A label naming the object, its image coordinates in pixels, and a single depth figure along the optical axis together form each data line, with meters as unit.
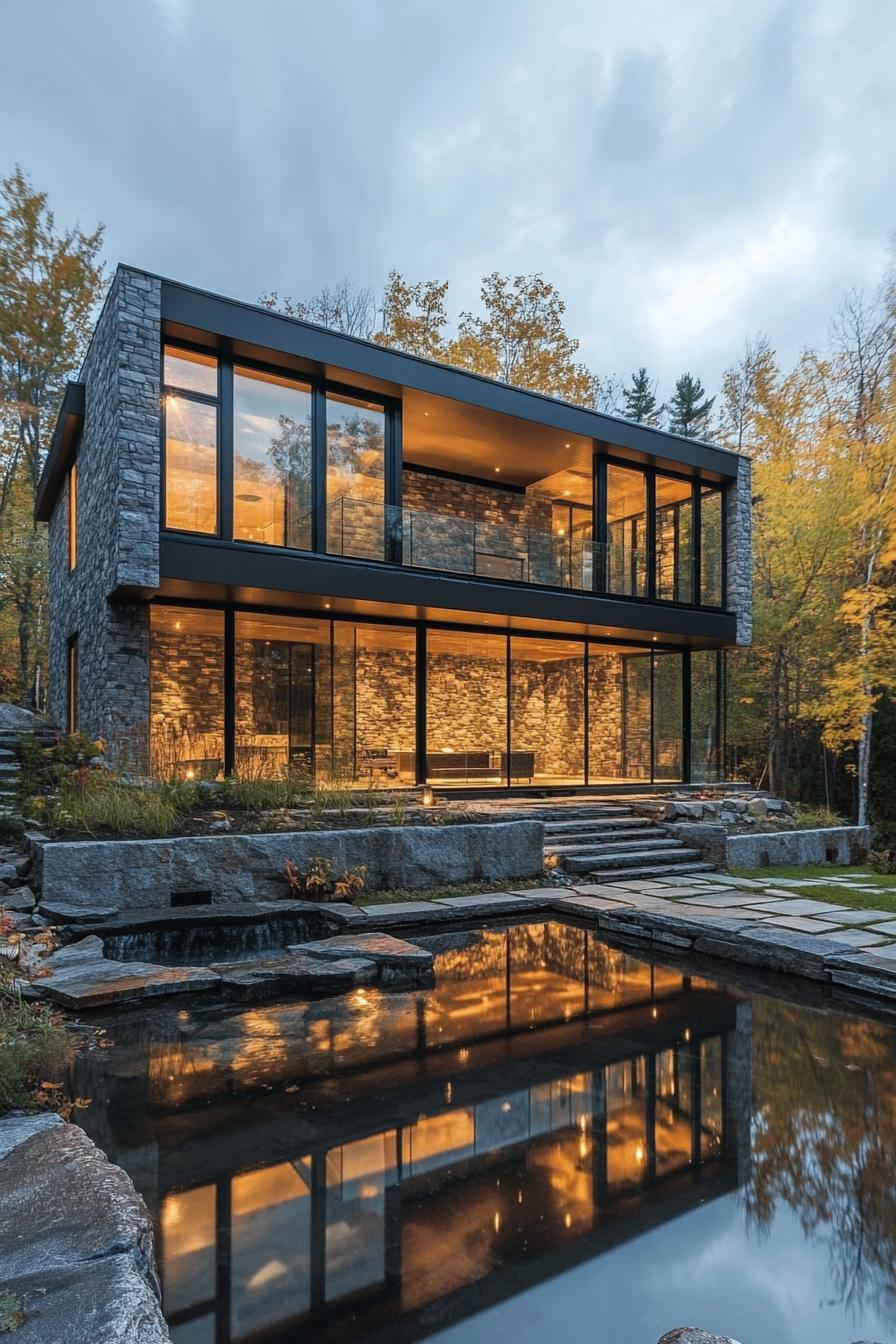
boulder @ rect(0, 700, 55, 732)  12.18
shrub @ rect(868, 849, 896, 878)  9.97
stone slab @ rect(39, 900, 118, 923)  5.91
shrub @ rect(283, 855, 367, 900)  7.20
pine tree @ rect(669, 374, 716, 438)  32.38
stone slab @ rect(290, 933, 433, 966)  5.61
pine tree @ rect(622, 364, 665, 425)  34.19
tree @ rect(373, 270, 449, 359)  21.66
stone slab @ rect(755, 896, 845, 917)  6.86
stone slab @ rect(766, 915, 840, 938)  6.21
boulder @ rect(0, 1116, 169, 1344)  1.69
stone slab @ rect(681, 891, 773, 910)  7.17
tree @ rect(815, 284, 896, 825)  14.03
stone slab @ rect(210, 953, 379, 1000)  5.13
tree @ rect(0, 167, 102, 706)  18.62
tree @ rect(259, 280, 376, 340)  23.25
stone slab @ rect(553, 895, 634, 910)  7.23
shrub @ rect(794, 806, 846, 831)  11.18
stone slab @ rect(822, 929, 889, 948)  5.79
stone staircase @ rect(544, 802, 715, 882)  9.00
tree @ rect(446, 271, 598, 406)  21.78
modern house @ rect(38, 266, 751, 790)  9.85
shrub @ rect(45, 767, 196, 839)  7.03
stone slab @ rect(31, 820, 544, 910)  6.38
